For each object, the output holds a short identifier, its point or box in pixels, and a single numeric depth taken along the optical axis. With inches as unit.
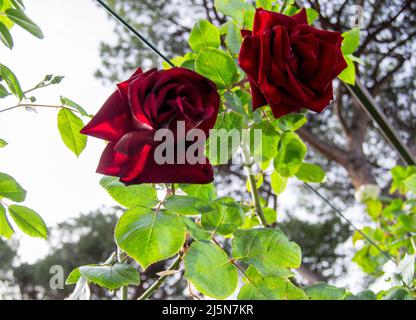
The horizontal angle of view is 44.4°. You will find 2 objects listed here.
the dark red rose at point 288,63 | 11.8
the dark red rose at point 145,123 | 9.7
